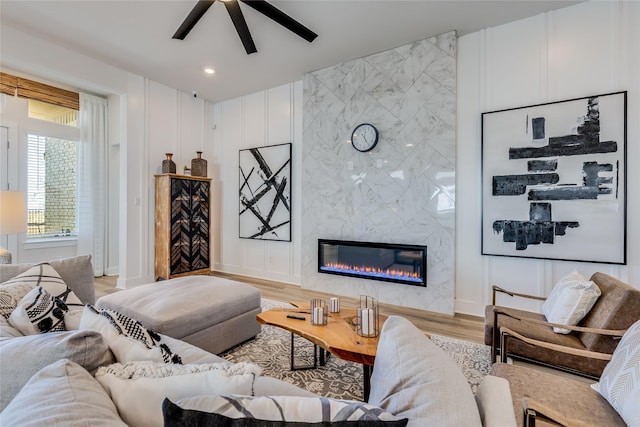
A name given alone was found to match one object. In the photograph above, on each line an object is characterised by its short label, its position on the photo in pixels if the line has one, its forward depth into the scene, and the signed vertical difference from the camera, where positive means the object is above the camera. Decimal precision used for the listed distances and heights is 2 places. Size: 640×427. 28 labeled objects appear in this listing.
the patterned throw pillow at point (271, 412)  0.54 -0.39
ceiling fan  2.54 +1.75
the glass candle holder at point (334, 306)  2.28 -0.72
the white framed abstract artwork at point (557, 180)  2.71 +0.30
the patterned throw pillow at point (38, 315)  1.17 -0.41
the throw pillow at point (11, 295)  1.32 -0.39
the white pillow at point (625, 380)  1.05 -0.64
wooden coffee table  1.65 -0.76
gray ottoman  2.11 -0.73
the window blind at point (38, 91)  4.24 +1.82
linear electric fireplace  3.54 -0.63
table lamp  2.53 -0.03
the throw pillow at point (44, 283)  1.49 -0.38
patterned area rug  2.02 -1.16
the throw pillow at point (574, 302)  1.89 -0.58
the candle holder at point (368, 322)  1.85 -0.69
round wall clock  3.84 +0.97
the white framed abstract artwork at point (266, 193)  4.71 +0.31
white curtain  4.95 +0.53
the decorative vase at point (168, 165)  4.68 +0.72
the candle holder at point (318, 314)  2.02 -0.69
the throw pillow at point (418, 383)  0.66 -0.43
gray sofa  0.65 -0.42
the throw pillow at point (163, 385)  0.73 -0.44
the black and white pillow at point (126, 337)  0.94 -0.42
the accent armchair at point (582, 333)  1.64 -0.75
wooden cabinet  4.57 -0.24
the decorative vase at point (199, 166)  5.05 +0.77
